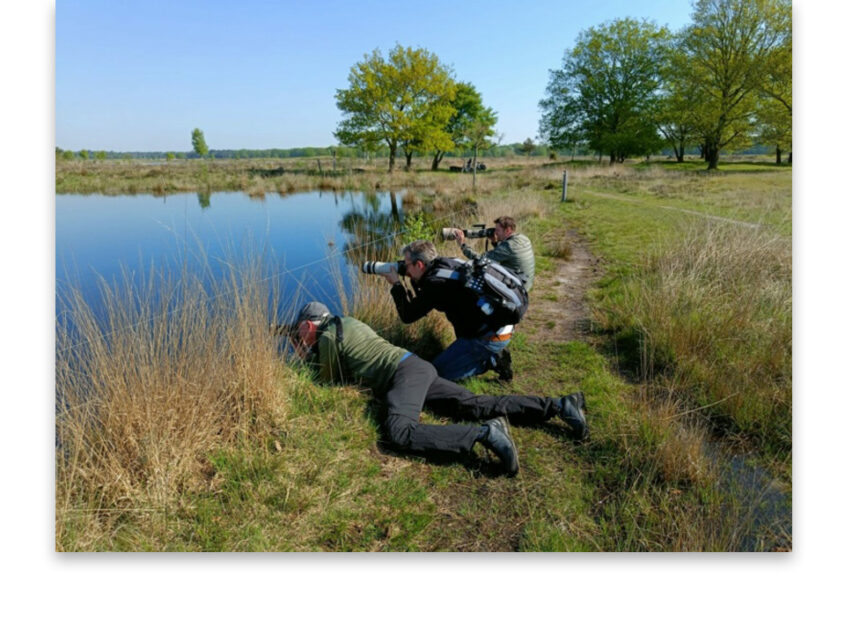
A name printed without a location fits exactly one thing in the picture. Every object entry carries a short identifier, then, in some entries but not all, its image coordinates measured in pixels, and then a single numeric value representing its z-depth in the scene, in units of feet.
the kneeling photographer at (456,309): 9.52
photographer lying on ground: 7.52
